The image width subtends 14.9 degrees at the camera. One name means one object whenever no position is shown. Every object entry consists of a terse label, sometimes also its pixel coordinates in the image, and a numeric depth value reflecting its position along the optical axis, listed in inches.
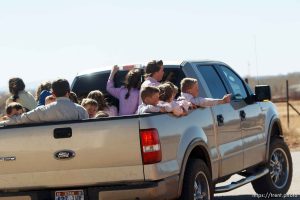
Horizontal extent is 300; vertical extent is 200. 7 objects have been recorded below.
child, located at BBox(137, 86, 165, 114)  477.4
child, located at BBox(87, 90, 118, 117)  542.0
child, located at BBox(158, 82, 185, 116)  476.1
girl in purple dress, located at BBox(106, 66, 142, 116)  553.9
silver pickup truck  424.6
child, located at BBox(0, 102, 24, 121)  498.6
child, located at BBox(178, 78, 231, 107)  517.8
